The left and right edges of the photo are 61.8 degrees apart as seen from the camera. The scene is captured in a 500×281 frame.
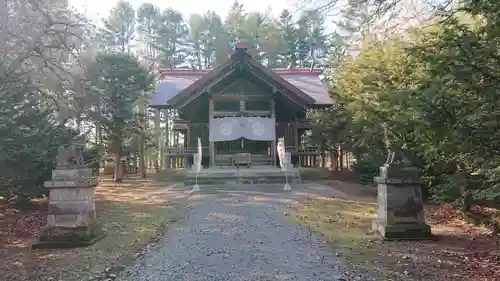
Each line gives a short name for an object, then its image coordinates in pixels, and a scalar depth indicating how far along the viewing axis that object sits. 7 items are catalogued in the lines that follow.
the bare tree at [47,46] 9.98
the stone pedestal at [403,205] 6.76
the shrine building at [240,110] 18.67
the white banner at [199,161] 15.61
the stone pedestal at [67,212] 6.70
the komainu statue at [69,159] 6.91
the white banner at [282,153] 15.22
